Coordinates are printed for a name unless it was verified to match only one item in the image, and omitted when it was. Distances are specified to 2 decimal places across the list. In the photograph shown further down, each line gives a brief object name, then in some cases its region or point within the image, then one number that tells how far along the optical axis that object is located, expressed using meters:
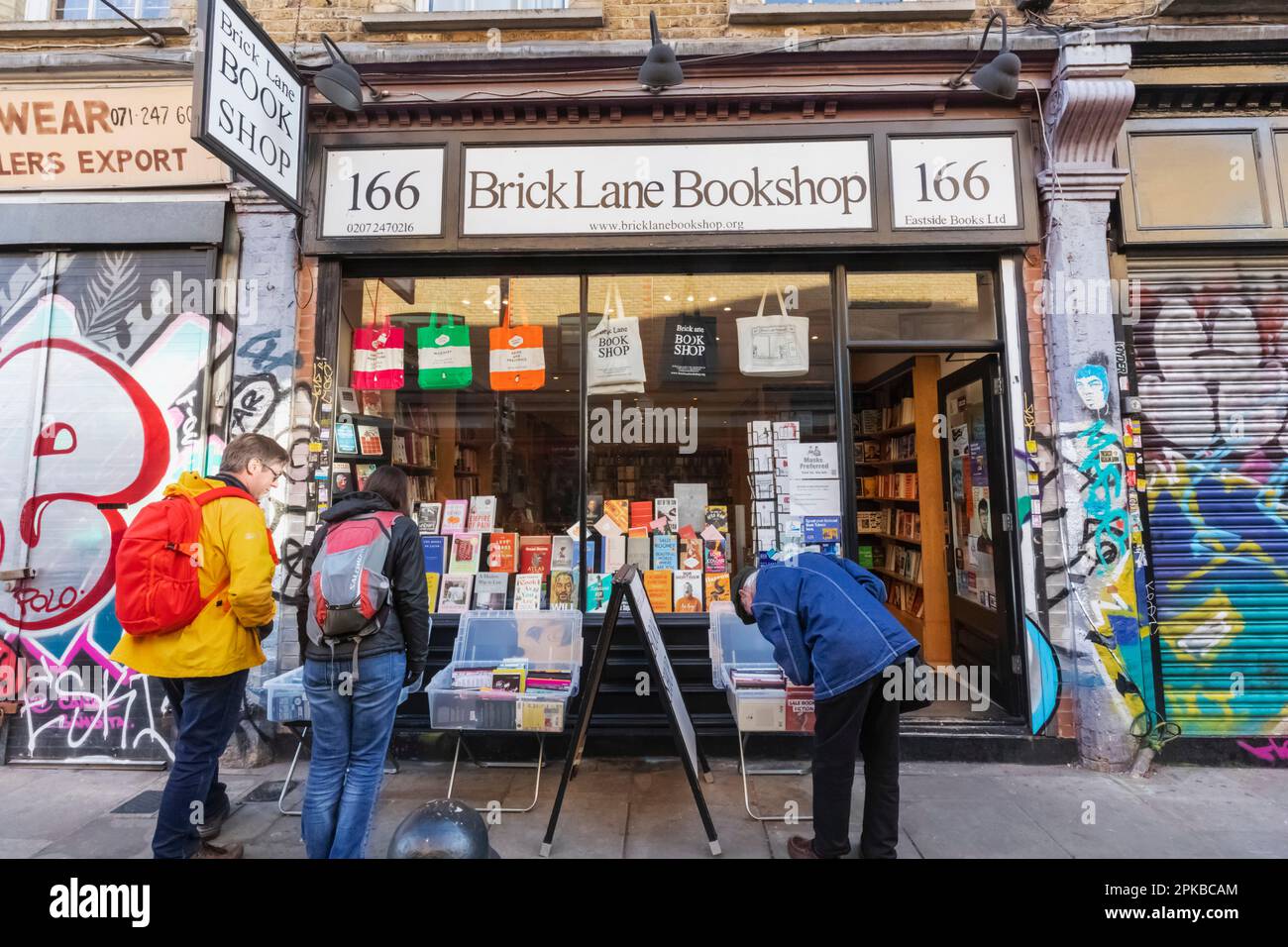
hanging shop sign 3.97
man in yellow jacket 3.21
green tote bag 5.62
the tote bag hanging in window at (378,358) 5.51
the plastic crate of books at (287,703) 3.93
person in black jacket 3.09
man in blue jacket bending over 3.13
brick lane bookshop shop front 5.16
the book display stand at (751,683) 3.90
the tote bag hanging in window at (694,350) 5.63
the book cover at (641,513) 5.50
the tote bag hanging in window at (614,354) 5.52
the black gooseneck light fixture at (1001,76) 4.57
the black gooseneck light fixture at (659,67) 4.72
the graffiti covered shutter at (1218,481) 4.77
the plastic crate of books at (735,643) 4.65
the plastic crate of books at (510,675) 4.00
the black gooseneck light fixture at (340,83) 4.80
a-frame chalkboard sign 3.42
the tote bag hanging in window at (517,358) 5.57
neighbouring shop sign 5.20
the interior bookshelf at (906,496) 6.57
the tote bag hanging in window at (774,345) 5.49
